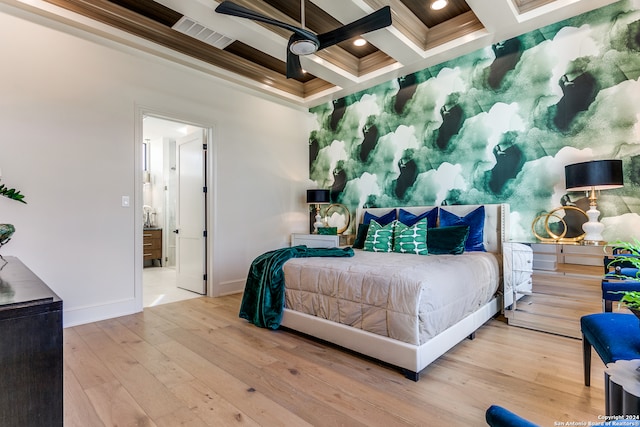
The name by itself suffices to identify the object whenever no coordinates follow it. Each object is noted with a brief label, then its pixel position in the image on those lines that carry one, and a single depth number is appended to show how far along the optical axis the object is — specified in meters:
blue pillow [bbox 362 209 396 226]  4.31
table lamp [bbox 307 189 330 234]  5.14
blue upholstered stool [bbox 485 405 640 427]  0.68
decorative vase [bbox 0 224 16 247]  1.95
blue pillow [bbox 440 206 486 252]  3.52
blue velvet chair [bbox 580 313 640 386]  1.40
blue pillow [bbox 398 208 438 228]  3.96
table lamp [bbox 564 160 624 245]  2.73
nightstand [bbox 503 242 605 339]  2.74
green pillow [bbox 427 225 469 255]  3.36
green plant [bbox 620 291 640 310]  0.92
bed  2.14
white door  4.52
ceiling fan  2.38
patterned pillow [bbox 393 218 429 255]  3.47
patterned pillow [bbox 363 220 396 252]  3.72
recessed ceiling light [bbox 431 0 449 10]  3.27
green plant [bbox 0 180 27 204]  2.56
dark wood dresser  0.95
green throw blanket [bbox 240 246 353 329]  3.04
